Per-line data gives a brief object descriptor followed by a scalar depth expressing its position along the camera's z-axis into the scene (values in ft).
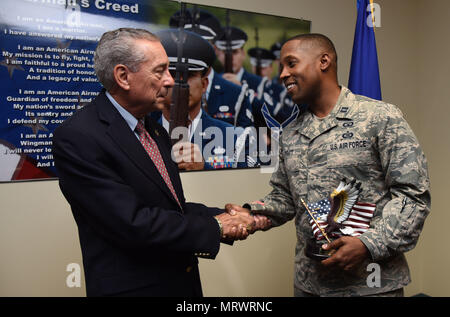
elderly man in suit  4.26
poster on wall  6.77
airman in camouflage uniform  4.71
